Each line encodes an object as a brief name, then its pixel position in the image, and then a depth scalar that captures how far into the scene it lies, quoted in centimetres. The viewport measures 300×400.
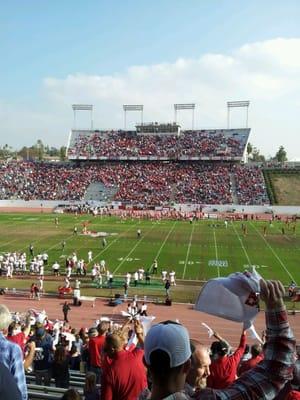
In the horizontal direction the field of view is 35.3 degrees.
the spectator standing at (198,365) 332
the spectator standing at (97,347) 739
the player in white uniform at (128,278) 2371
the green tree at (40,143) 19788
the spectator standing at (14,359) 400
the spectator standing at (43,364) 752
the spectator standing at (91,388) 511
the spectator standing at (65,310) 1880
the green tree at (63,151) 14582
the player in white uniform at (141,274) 2572
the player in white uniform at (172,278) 2495
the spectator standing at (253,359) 560
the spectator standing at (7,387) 240
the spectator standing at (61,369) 716
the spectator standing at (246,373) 208
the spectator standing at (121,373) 422
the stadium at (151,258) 232
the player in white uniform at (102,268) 2692
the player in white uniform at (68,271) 2622
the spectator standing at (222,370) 478
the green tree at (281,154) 13112
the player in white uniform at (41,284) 2379
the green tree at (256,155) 17056
